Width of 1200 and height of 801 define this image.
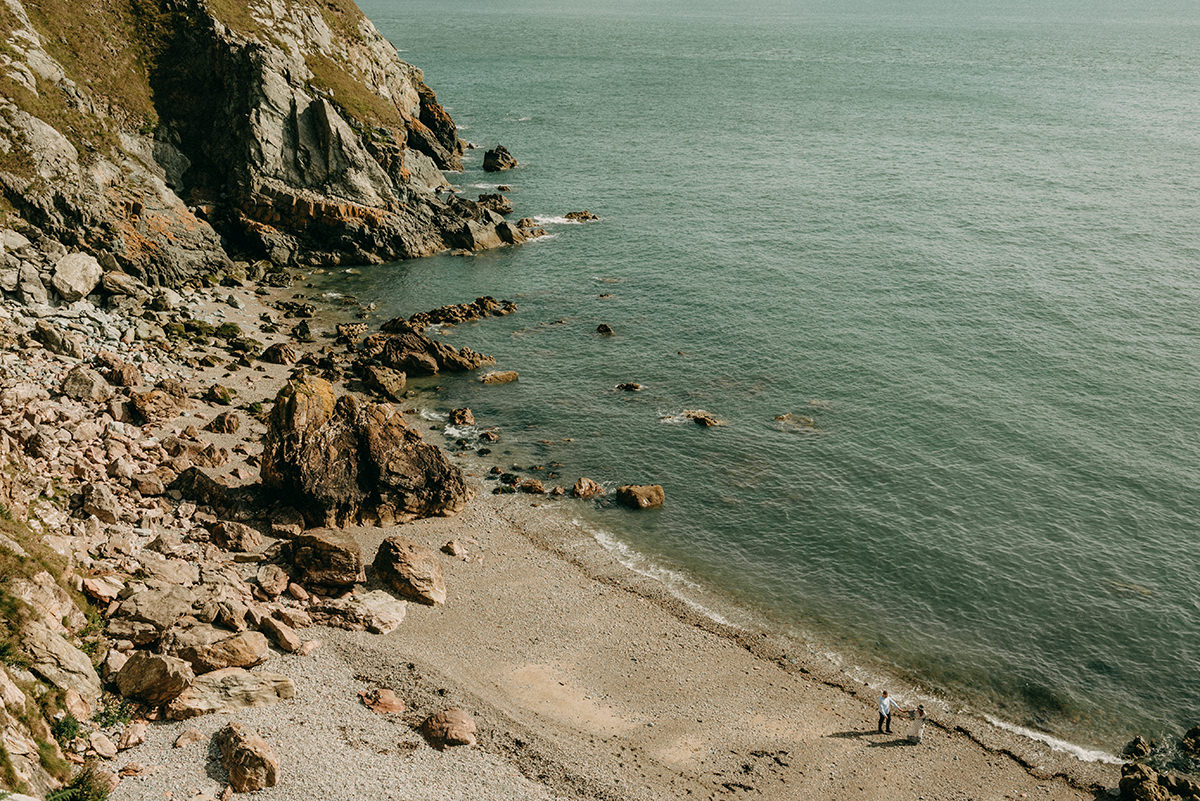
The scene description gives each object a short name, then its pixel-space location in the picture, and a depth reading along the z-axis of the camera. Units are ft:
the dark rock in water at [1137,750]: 133.28
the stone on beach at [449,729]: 120.37
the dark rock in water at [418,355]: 239.71
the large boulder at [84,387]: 183.93
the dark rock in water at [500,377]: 239.71
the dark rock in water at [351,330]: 254.47
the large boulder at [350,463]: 168.96
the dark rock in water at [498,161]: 435.53
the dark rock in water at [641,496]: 189.26
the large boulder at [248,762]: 105.60
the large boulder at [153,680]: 113.19
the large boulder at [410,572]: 150.65
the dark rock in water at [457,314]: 261.24
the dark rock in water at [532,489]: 192.34
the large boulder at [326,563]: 148.15
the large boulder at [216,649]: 120.06
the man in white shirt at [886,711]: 133.28
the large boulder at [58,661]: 105.91
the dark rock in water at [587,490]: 192.03
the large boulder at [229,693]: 113.91
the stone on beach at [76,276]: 223.51
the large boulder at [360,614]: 142.00
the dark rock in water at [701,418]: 220.64
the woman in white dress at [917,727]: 132.05
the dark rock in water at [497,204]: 369.30
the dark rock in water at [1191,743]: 133.50
